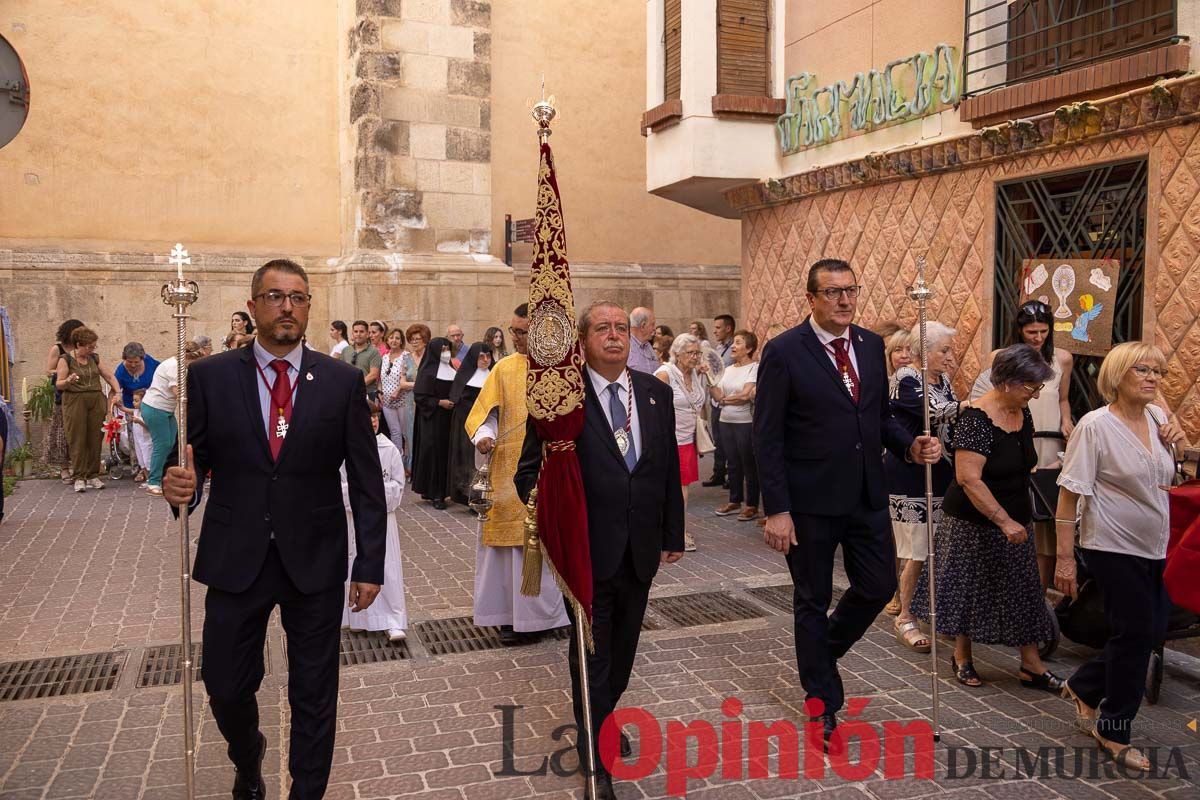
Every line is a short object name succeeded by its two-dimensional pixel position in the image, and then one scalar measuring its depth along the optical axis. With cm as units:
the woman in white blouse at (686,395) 919
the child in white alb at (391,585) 662
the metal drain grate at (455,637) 650
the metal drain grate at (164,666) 591
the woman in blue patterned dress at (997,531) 527
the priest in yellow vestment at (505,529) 654
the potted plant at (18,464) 1395
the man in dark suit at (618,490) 433
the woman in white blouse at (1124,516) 453
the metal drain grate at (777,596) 735
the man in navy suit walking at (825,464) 483
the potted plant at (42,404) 1481
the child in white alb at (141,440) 1352
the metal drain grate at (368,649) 630
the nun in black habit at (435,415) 1166
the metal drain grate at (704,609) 705
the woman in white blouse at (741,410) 1048
